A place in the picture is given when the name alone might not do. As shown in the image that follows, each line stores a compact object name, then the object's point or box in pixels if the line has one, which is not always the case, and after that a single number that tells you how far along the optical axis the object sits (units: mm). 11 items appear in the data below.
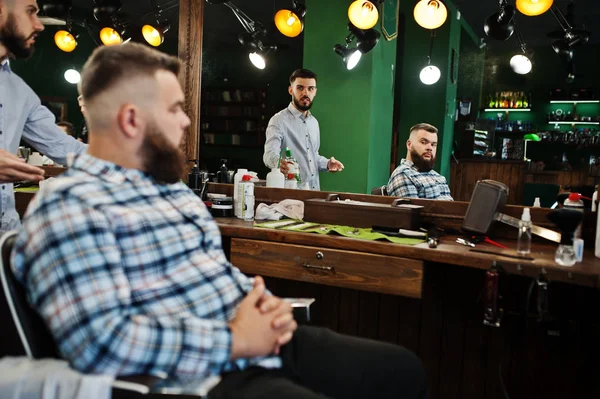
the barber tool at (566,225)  1763
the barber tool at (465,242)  1997
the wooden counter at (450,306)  1925
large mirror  2682
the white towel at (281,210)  2570
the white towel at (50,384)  931
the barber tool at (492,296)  1738
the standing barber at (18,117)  1691
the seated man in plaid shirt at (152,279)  959
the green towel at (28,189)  3152
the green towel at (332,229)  2057
